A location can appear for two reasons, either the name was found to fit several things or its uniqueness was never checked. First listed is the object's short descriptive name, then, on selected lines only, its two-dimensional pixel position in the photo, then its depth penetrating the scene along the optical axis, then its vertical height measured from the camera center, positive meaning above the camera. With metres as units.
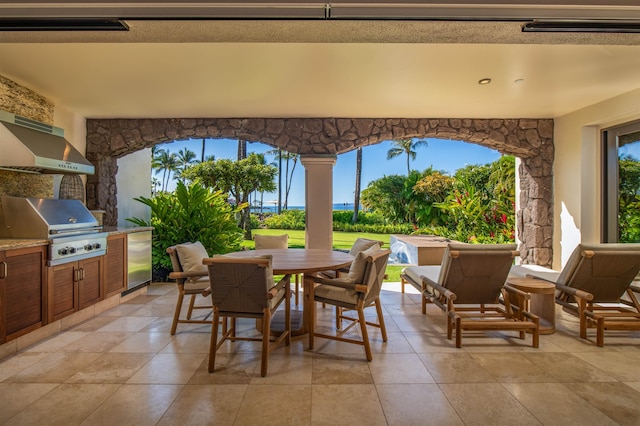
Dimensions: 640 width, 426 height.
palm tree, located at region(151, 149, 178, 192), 25.91 +4.09
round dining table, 2.87 -0.44
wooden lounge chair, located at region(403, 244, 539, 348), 2.94 -0.69
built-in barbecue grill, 3.24 -0.12
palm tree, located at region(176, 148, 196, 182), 26.78 +4.65
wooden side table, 3.20 -0.82
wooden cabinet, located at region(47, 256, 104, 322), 3.23 -0.75
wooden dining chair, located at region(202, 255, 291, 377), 2.42 -0.56
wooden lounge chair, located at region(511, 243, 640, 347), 3.04 -0.66
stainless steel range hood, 3.35 +0.70
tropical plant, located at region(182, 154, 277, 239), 12.20 +1.47
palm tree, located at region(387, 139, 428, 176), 20.06 +4.02
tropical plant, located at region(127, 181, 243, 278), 5.54 -0.14
